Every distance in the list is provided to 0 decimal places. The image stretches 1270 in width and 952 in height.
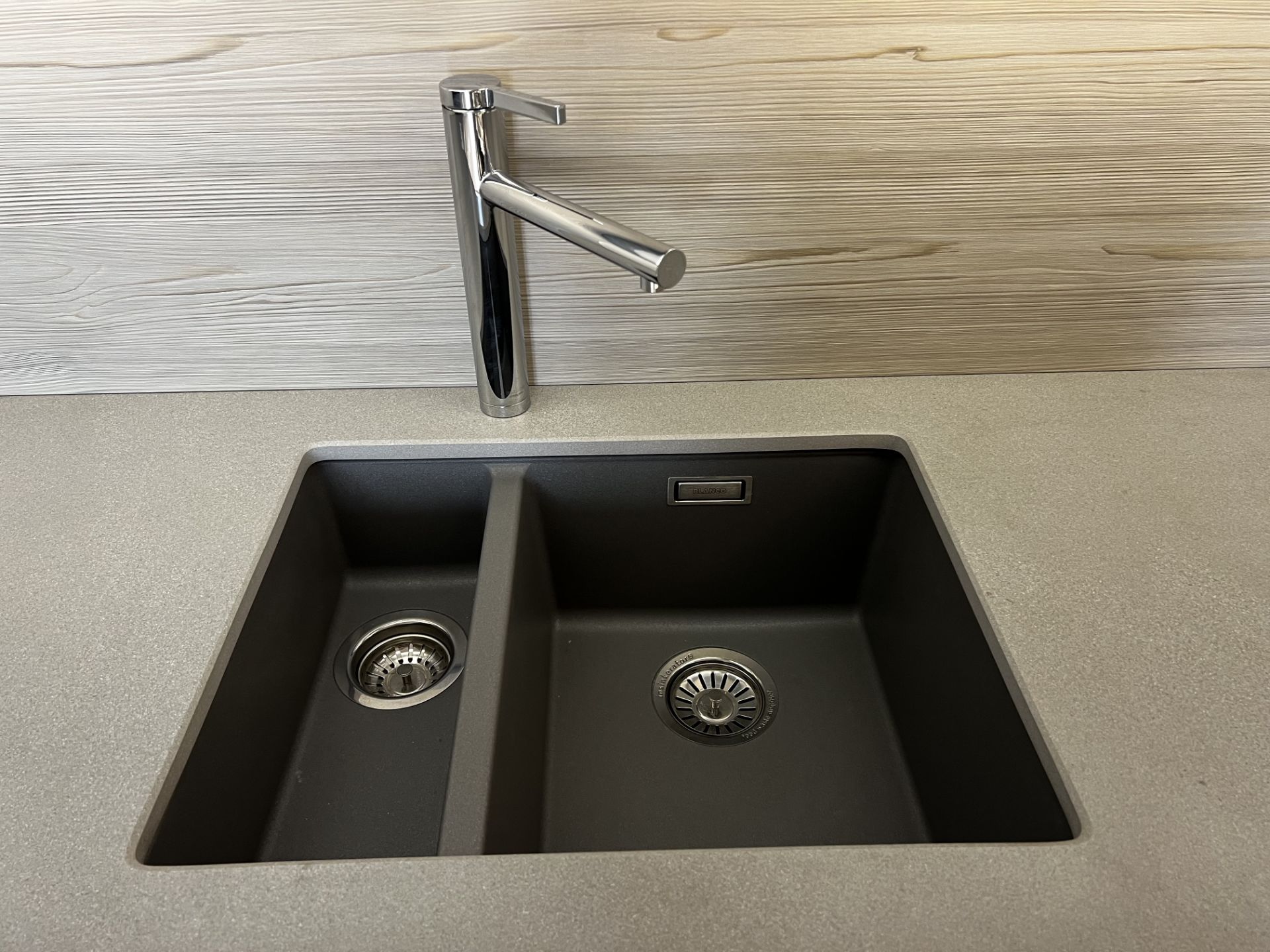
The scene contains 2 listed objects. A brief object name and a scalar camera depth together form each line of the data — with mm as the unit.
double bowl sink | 700
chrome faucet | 648
